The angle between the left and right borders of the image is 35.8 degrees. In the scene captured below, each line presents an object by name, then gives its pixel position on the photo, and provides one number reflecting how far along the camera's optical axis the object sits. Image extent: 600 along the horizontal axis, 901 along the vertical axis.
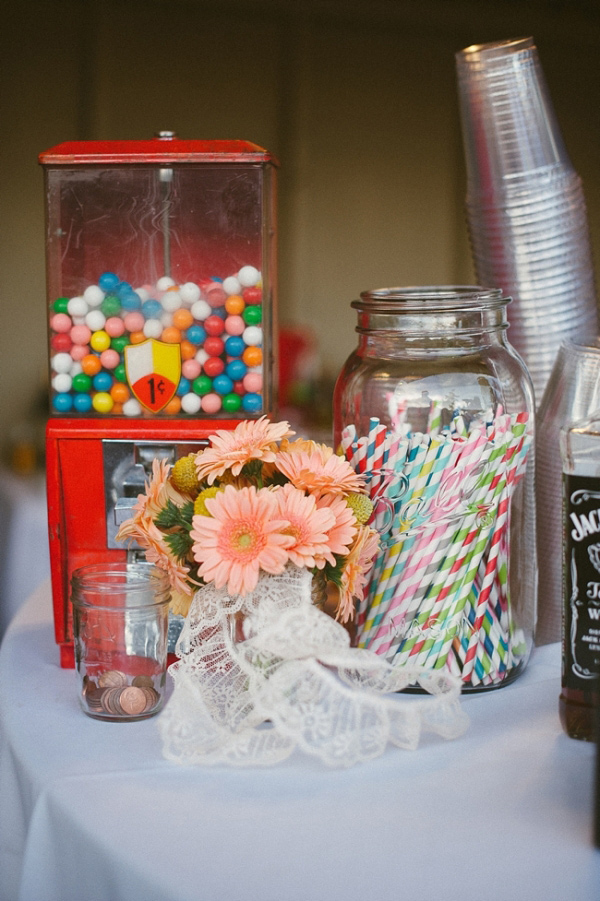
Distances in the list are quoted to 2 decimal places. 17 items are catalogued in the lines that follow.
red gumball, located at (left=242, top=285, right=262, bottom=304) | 0.99
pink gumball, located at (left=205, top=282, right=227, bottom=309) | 0.98
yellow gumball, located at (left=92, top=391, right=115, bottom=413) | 0.99
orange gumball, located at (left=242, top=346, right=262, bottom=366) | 0.99
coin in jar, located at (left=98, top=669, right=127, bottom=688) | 0.83
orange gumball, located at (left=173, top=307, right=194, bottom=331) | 0.98
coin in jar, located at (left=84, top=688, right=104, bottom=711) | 0.83
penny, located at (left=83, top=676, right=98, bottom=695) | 0.83
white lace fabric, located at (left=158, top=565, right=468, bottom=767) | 0.72
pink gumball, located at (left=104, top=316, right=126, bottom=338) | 0.98
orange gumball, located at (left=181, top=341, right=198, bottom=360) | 0.98
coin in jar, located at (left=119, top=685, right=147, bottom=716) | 0.82
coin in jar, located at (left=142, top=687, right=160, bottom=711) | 0.83
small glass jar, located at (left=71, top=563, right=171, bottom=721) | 0.82
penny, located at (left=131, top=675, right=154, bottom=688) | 0.84
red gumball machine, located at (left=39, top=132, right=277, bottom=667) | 0.96
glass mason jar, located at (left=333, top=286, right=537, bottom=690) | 0.85
